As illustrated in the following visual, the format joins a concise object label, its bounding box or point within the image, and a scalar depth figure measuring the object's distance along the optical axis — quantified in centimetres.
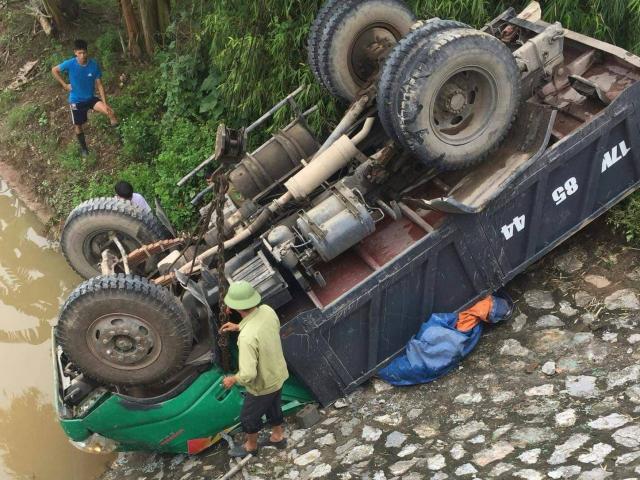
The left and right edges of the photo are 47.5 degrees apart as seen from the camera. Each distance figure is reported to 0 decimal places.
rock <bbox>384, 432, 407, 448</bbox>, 474
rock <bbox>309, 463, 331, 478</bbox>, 468
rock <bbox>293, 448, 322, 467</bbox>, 489
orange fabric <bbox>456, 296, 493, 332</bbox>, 523
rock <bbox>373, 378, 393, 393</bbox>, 527
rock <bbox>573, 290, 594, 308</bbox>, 537
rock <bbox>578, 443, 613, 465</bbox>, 388
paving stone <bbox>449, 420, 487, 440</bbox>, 458
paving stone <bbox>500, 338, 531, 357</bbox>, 516
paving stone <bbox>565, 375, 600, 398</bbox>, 455
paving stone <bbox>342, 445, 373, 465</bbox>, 471
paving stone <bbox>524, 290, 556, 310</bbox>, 548
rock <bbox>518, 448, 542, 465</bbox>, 408
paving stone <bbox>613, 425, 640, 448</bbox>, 392
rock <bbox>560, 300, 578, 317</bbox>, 534
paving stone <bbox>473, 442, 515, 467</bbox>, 422
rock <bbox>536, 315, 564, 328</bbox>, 531
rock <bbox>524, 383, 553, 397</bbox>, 471
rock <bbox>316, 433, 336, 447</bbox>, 498
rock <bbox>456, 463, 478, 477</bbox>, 418
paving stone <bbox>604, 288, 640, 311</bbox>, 519
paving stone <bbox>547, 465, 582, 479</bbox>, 382
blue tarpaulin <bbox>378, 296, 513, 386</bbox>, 508
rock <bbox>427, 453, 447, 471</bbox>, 434
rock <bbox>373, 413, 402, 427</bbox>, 496
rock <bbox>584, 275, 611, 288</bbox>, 545
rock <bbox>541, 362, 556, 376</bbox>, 489
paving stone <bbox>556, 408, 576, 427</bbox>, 432
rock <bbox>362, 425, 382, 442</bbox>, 488
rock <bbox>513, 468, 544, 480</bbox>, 389
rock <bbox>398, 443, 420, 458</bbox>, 460
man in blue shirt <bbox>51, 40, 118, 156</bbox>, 850
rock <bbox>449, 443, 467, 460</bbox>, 438
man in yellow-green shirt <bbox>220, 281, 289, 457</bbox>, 445
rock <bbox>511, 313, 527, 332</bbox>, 539
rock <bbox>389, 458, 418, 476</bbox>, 444
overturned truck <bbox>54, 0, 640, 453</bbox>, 468
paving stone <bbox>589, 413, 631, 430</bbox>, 415
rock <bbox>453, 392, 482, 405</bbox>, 491
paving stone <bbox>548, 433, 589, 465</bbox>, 400
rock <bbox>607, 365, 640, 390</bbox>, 453
